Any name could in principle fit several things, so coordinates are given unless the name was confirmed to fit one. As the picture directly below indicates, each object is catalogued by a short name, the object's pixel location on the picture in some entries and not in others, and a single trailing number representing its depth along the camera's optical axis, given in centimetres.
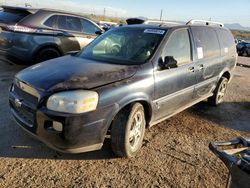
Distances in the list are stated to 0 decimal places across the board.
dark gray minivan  222
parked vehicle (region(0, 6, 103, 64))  501
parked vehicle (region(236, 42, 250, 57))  1928
